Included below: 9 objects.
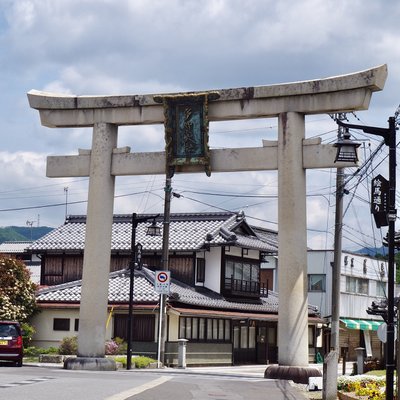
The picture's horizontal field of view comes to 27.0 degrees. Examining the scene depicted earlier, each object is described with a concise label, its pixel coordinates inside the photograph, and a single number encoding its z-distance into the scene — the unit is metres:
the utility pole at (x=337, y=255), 31.91
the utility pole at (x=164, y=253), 36.84
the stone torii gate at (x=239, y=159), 26.14
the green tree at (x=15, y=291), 41.06
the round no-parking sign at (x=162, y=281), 34.16
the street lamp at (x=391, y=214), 17.38
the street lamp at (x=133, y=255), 33.09
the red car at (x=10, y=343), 29.94
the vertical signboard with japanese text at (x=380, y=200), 18.47
